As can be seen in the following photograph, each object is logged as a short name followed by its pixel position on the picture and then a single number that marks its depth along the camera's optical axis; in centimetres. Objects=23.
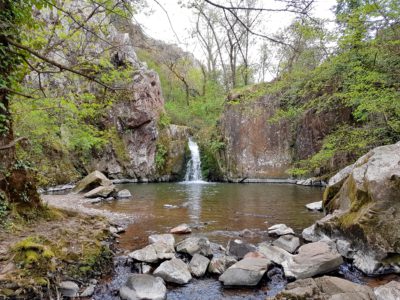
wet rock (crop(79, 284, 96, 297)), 338
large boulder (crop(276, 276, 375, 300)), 301
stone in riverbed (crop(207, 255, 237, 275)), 428
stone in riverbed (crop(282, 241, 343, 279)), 404
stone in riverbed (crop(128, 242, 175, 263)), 451
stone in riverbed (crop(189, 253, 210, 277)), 423
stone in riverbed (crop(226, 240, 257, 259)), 484
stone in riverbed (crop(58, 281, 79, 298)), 322
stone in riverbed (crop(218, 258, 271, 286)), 393
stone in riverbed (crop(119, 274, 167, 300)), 345
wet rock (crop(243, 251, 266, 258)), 451
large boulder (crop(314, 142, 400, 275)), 430
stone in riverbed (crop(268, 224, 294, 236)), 606
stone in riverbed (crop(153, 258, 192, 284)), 399
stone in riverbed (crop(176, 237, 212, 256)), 489
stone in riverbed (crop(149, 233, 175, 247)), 518
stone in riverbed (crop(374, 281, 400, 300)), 315
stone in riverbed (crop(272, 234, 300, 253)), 510
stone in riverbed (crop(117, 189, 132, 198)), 1216
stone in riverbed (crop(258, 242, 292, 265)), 451
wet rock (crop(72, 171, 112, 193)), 1306
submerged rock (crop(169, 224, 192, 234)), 631
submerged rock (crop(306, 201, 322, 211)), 850
